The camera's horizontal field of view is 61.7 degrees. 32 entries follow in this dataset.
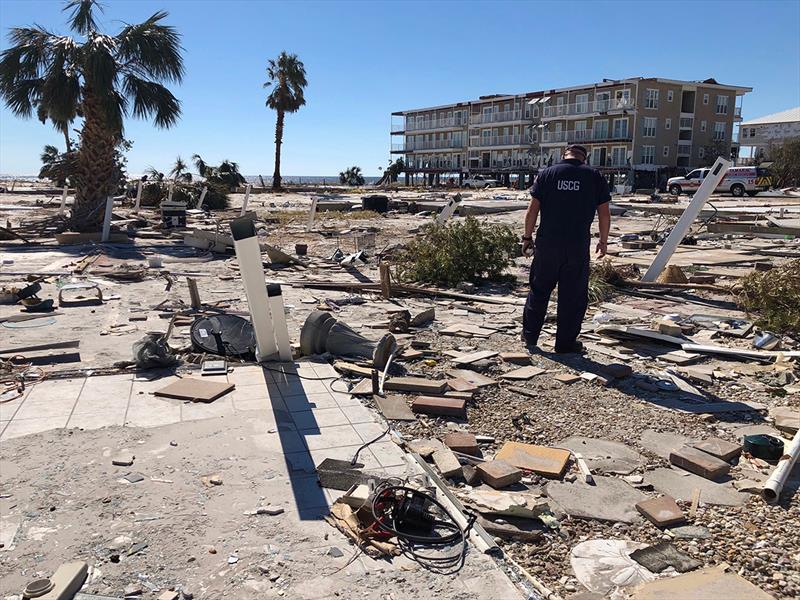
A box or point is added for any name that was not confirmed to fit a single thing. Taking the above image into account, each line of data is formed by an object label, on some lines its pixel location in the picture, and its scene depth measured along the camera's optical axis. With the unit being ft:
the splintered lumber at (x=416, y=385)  17.58
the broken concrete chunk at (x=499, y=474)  12.41
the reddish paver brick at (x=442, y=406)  16.10
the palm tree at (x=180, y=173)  119.14
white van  126.00
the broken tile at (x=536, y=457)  13.05
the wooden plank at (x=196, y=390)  16.74
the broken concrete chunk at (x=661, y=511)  11.22
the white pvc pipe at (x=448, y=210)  50.11
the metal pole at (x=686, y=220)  33.06
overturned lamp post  20.65
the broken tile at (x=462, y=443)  13.91
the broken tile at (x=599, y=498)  11.60
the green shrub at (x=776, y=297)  23.76
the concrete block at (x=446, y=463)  12.87
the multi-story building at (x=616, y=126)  200.44
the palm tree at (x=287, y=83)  177.78
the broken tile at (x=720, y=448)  13.73
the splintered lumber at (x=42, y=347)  20.88
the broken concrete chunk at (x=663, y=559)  9.99
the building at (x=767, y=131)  218.18
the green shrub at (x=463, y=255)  35.09
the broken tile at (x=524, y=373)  19.08
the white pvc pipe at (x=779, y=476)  11.80
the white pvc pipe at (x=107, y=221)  54.45
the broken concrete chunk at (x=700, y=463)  12.95
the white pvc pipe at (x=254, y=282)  18.49
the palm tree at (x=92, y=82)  58.59
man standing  20.59
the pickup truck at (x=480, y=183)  210.38
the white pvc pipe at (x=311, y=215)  60.70
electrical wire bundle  10.08
